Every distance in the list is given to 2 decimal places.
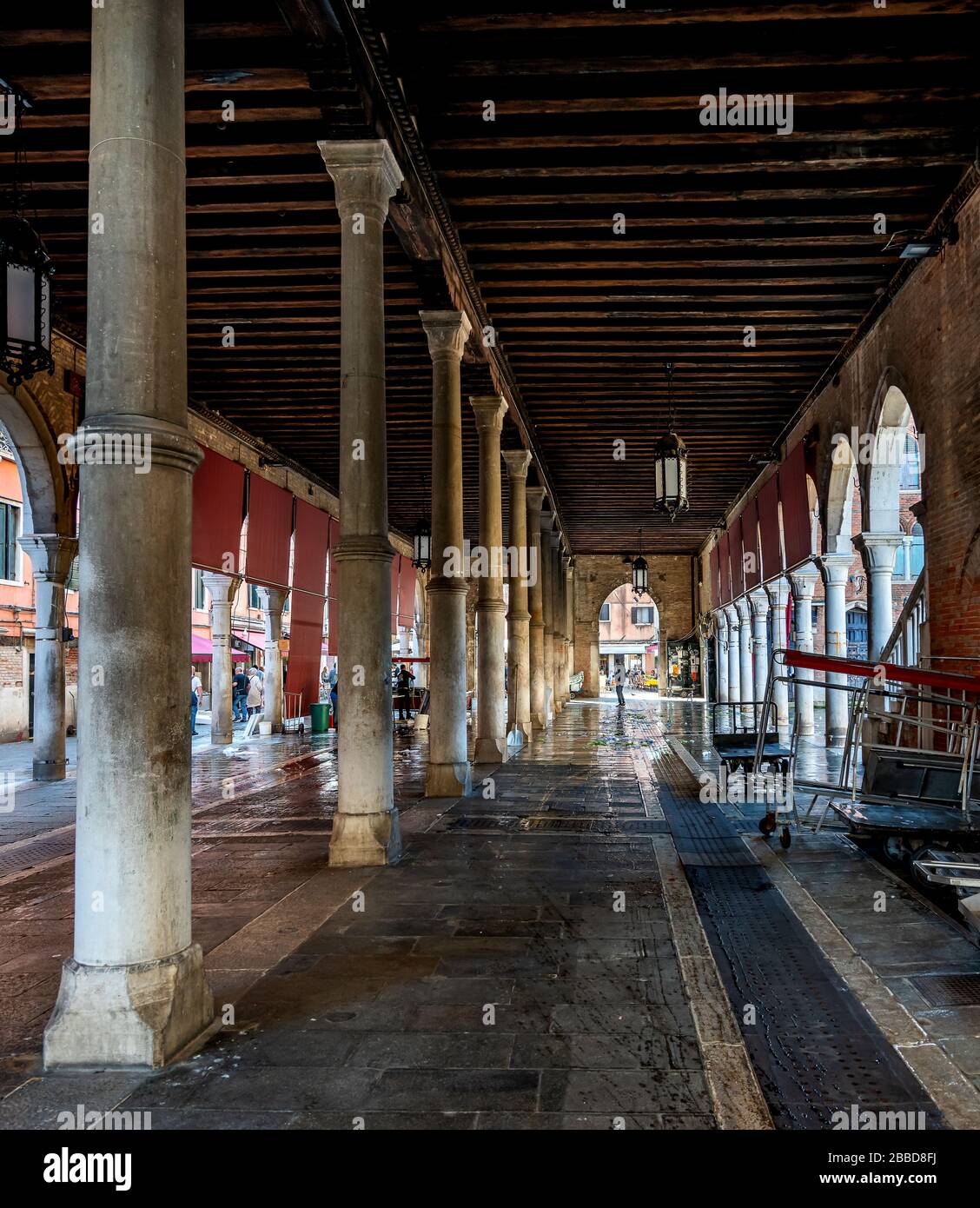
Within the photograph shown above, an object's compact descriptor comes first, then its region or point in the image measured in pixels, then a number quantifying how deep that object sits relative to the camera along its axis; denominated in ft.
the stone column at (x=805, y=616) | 57.16
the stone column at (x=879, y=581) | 38.96
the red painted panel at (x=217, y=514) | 45.11
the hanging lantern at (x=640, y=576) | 78.28
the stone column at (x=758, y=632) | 77.56
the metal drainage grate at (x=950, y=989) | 13.21
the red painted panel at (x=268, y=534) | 51.42
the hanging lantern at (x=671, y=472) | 36.04
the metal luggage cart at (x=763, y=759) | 25.07
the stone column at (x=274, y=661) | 62.59
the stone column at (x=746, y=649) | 82.48
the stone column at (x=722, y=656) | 93.45
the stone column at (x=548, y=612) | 71.08
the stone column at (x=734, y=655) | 89.66
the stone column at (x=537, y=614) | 61.00
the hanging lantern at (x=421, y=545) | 56.85
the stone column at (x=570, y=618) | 103.91
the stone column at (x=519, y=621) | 50.08
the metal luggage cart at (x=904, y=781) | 21.06
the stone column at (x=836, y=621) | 46.91
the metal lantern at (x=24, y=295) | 21.83
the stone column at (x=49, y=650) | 38.01
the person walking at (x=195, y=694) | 74.29
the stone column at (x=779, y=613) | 69.00
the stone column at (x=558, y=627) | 83.66
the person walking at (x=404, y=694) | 71.46
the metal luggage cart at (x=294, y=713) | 59.00
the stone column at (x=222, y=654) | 55.26
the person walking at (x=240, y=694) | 85.87
